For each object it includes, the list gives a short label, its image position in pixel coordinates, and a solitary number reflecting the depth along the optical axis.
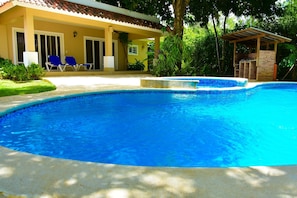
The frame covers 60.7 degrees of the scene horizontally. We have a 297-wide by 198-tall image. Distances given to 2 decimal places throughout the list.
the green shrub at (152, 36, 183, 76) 15.12
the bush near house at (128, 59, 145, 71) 21.25
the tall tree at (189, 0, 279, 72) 17.20
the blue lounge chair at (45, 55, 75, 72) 14.38
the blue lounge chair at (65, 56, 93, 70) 15.55
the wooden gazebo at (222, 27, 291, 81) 13.62
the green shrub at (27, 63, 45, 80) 10.68
